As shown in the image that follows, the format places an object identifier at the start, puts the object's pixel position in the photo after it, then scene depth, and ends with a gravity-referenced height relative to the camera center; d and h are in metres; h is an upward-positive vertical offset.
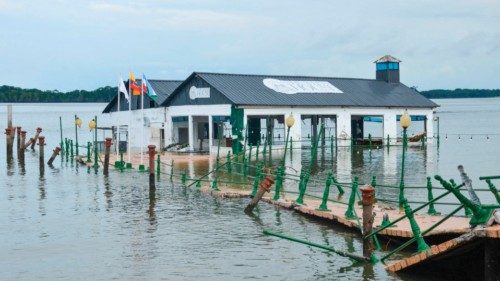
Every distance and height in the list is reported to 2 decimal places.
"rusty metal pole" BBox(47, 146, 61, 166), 47.94 -2.25
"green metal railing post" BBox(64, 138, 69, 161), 51.84 -2.07
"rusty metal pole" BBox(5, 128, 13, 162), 55.94 -1.59
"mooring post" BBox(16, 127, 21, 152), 56.59 -1.32
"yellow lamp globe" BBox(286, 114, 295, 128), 36.16 -0.24
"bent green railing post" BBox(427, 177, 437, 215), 21.03 -2.34
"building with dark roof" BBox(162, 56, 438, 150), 51.56 +0.81
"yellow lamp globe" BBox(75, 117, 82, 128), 49.56 -0.13
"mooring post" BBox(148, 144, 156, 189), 31.16 -2.14
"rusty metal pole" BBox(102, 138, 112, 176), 39.25 -2.02
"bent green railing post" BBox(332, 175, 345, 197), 27.91 -2.87
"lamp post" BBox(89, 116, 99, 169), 47.90 -0.33
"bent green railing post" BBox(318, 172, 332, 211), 23.00 -2.65
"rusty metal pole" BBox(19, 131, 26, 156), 53.38 -1.59
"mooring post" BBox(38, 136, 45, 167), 43.12 -1.74
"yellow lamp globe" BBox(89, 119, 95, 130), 48.22 -0.33
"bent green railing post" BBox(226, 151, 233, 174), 36.15 -2.54
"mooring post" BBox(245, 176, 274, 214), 24.62 -2.50
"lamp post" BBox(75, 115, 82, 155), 49.56 -0.13
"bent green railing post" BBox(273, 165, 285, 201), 26.31 -2.50
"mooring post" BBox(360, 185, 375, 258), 16.44 -2.27
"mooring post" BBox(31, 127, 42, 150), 60.35 -2.16
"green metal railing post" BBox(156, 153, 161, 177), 36.47 -2.56
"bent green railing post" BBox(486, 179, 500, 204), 16.22 -1.67
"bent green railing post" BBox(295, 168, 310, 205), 24.94 -2.45
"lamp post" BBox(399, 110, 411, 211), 21.43 -0.19
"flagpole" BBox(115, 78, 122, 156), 52.77 -1.29
